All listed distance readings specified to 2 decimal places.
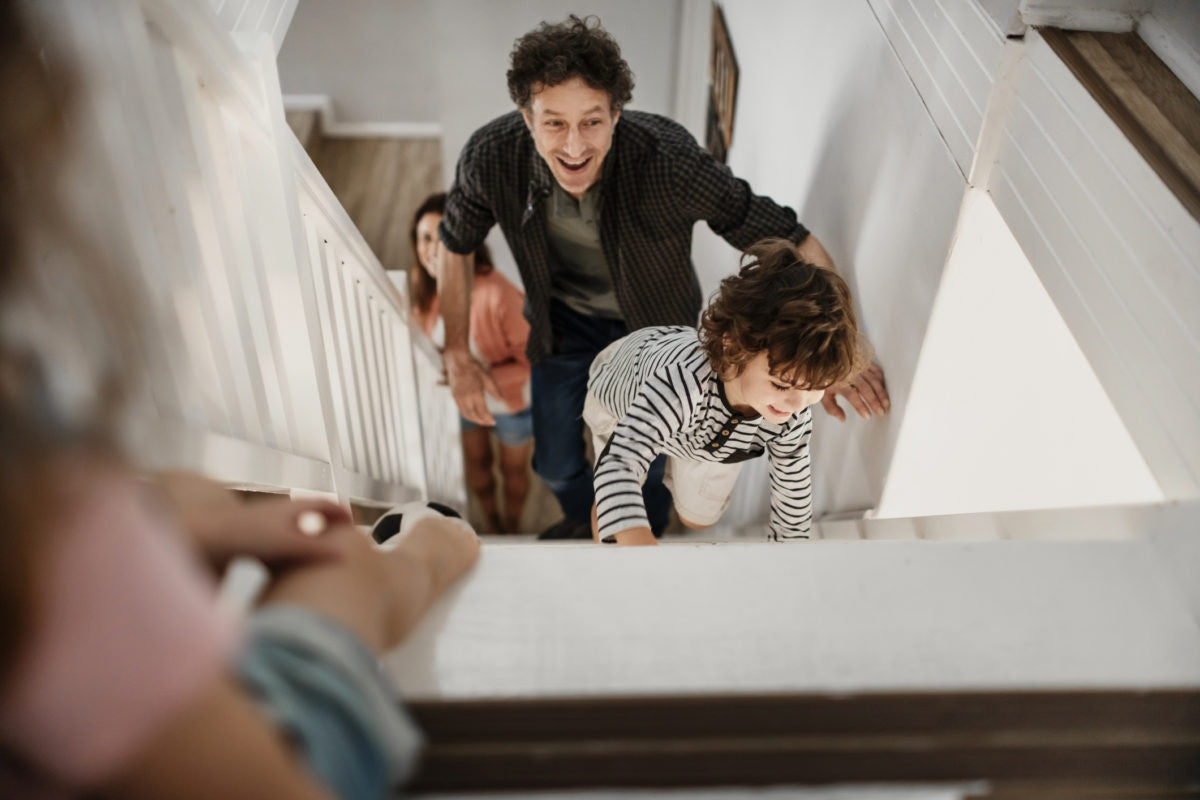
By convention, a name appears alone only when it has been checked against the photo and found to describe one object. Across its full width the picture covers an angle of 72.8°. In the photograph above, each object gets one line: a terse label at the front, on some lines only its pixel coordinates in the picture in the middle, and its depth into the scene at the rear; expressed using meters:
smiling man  1.58
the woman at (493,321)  2.53
